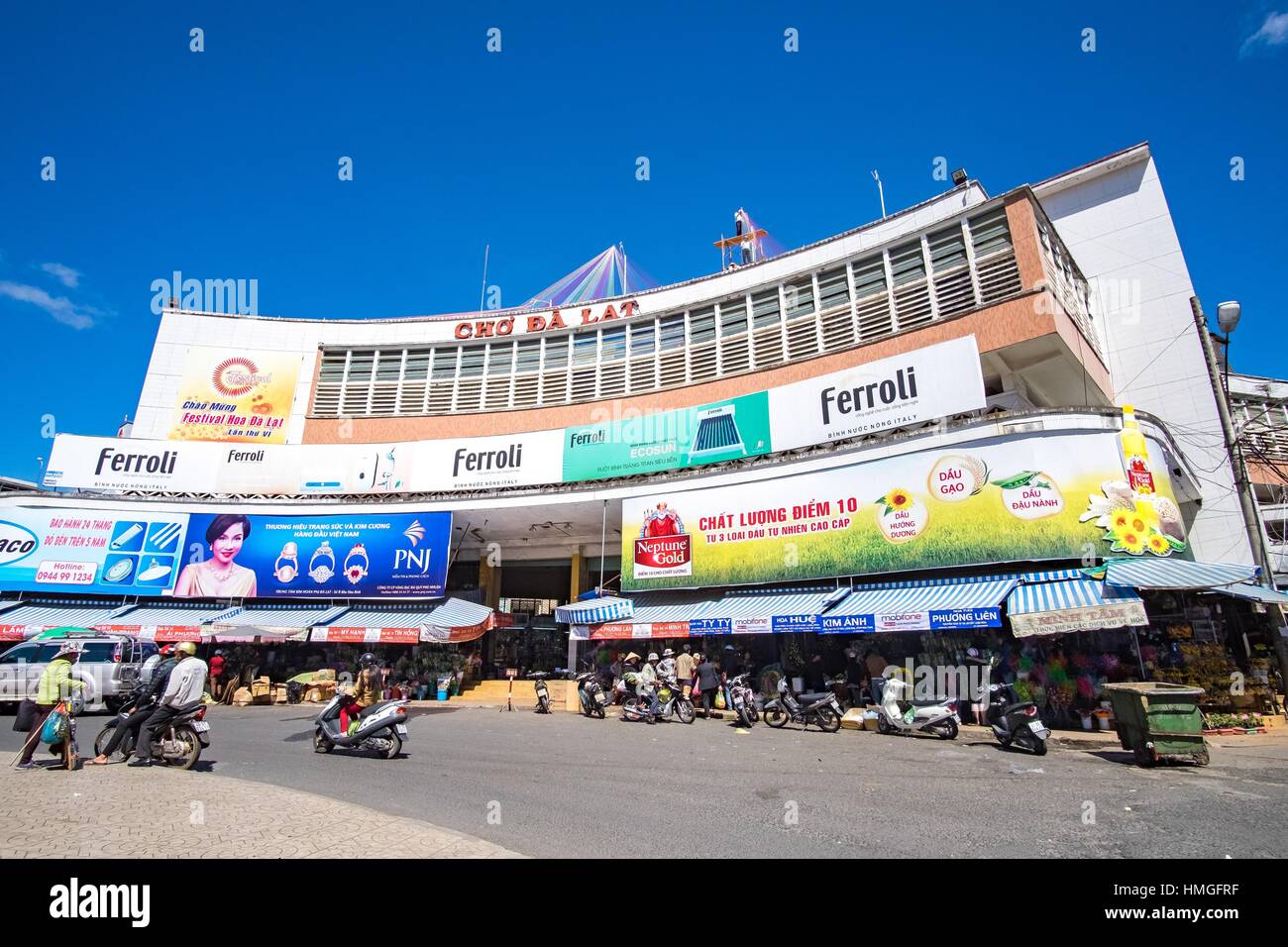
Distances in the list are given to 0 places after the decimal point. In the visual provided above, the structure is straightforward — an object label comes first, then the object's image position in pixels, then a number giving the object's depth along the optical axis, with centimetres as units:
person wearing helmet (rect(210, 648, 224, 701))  2275
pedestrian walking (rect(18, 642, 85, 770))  818
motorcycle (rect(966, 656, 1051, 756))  1046
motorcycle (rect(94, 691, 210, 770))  849
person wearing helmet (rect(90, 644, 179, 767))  852
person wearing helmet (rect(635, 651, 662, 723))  1564
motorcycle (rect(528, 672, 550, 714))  1905
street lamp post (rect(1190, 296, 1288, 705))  1317
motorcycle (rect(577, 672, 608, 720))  1731
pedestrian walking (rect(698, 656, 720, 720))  1596
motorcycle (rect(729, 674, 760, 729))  1444
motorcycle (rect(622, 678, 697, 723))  1559
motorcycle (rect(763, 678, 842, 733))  1377
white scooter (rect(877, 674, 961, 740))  1227
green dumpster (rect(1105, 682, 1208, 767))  938
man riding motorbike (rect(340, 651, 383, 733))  1733
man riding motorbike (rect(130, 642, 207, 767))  837
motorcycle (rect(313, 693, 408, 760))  1012
